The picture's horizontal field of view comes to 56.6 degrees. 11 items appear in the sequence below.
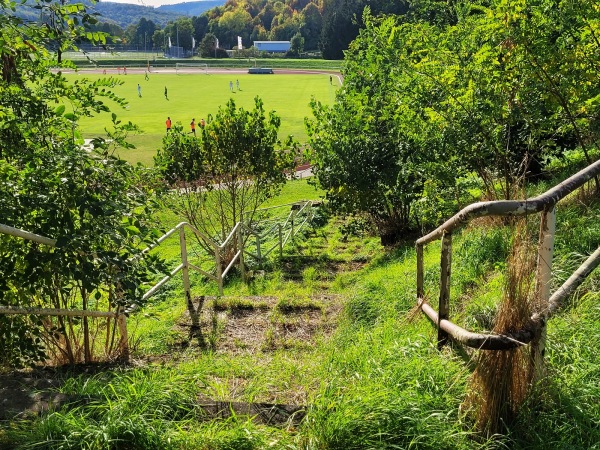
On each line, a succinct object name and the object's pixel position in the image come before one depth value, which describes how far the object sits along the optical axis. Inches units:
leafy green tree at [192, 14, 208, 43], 5674.2
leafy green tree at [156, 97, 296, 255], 438.0
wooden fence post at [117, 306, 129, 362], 172.8
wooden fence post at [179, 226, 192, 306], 244.1
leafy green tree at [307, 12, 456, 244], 353.4
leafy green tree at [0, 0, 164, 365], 136.3
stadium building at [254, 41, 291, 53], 5187.0
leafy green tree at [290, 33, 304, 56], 4522.6
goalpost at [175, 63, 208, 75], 3409.5
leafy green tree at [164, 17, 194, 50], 5374.0
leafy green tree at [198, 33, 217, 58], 4965.6
